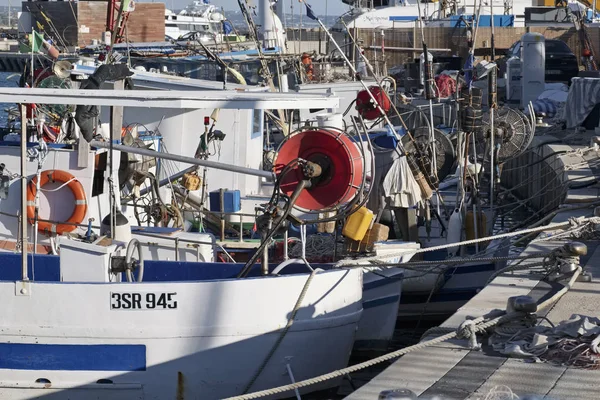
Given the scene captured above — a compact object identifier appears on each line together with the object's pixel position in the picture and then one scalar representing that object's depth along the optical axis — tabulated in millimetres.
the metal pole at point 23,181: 16047
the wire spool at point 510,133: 29266
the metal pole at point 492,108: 24672
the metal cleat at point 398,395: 11211
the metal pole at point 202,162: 16880
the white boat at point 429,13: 90312
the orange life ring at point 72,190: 19406
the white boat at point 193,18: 136625
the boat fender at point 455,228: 23781
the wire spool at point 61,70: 25484
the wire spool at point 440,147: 27375
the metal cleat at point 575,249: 17766
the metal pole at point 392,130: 23641
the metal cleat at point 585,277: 18125
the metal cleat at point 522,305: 15062
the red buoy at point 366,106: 27380
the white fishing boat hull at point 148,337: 16781
